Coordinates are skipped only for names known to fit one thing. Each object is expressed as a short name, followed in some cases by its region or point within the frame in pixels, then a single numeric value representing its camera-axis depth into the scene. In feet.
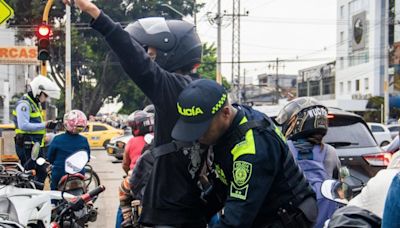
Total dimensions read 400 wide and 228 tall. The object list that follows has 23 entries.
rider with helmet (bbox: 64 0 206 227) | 8.97
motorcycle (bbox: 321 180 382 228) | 6.67
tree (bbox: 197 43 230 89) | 163.97
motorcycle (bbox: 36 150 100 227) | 15.70
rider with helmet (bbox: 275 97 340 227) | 11.89
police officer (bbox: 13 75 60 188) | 24.52
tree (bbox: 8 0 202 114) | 105.09
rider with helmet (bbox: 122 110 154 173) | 18.01
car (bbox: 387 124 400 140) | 84.83
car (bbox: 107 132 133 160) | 64.54
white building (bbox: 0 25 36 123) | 124.36
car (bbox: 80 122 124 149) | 90.99
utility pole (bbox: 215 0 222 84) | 92.28
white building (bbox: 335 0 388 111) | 173.17
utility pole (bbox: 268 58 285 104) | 210.30
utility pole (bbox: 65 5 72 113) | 74.54
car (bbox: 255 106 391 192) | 22.71
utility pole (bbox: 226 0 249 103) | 120.06
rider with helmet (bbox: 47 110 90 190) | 22.24
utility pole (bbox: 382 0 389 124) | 107.95
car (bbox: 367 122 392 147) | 79.05
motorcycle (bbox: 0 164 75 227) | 13.35
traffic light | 38.70
